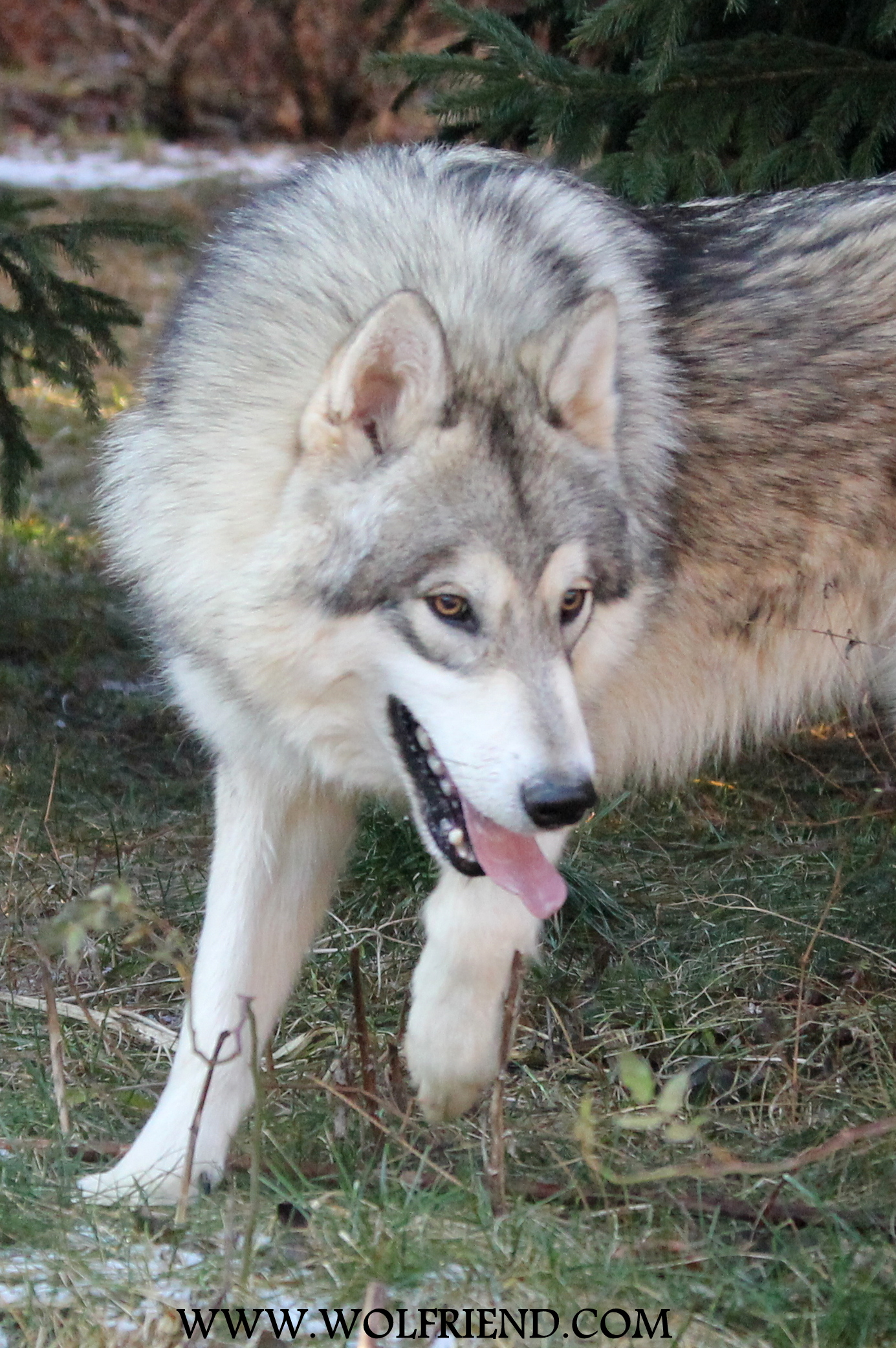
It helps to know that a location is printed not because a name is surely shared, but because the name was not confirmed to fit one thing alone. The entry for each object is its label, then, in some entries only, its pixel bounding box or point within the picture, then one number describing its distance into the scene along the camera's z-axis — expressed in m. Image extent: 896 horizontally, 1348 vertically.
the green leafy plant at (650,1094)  4.21
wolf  5.45
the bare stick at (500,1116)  4.95
